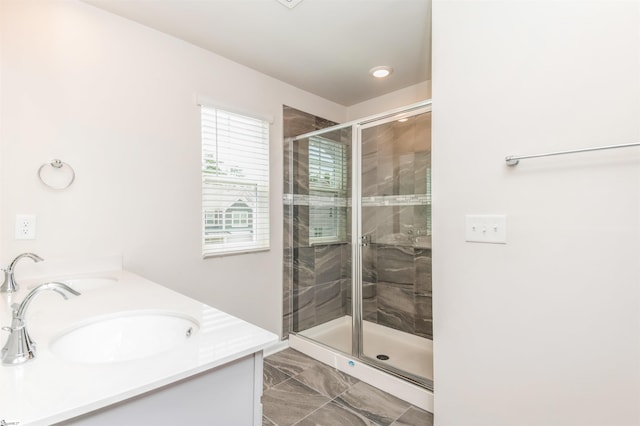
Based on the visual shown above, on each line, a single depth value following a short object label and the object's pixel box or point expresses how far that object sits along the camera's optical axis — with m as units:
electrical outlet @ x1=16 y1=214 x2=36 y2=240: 1.52
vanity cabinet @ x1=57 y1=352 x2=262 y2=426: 0.64
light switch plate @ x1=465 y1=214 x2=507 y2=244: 1.35
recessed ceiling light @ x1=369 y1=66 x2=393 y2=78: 2.49
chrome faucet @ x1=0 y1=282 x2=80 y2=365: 0.70
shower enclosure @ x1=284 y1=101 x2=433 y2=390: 2.57
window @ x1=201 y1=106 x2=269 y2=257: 2.26
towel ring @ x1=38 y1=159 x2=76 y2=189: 1.60
